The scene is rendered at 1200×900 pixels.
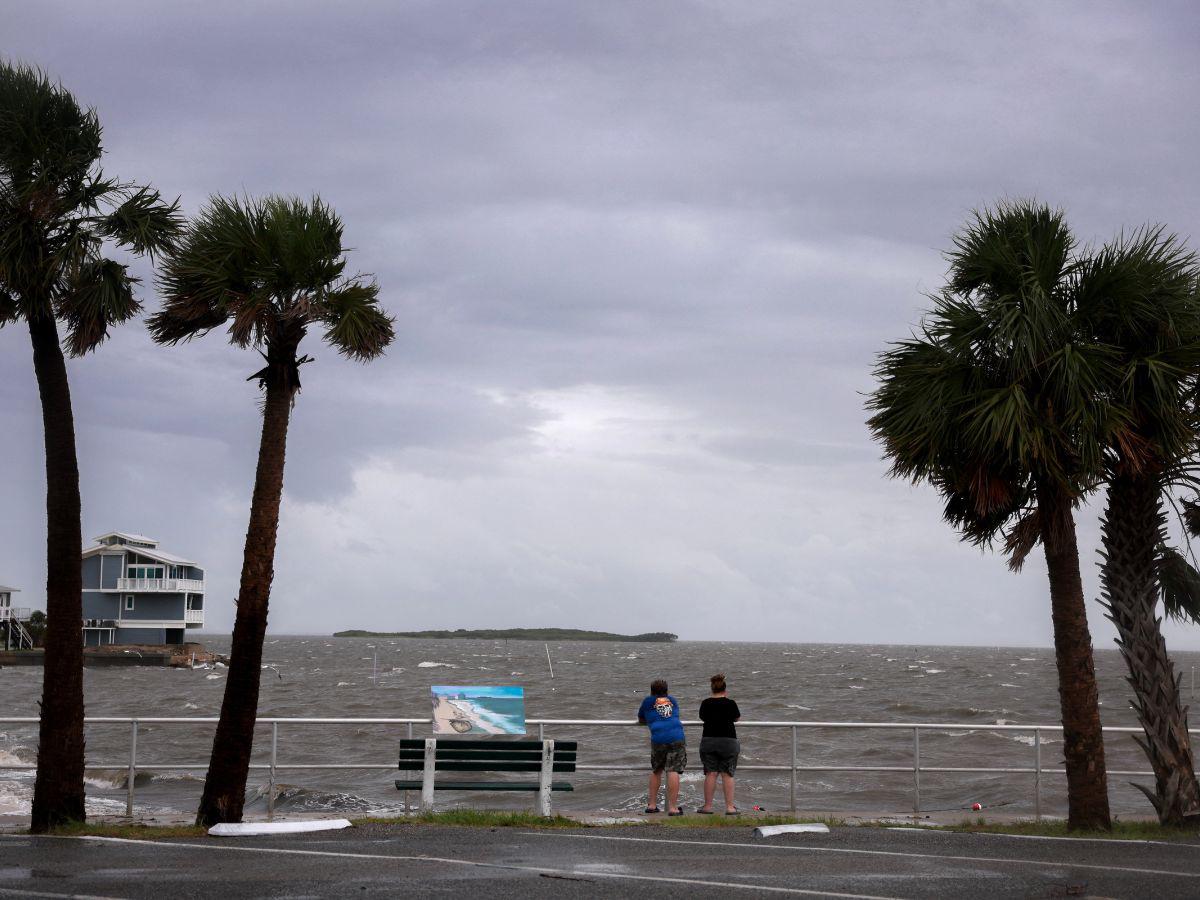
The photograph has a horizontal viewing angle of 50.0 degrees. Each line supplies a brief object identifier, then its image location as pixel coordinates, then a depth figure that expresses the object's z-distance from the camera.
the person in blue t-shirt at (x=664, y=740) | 14.57
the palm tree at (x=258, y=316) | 13.66
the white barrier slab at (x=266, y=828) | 12.16
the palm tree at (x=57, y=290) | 13.45
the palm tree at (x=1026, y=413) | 13.37
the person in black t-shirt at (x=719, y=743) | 14.50
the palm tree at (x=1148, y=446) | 13.50
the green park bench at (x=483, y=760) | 13.41
